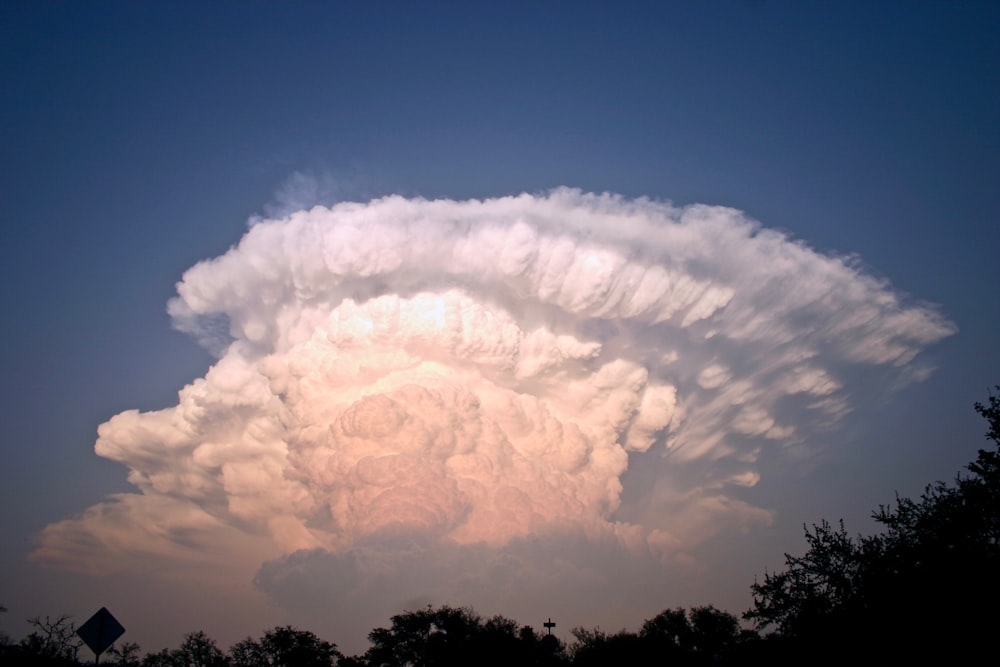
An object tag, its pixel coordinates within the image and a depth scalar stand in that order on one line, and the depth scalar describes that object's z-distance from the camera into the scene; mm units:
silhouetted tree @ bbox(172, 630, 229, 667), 101750
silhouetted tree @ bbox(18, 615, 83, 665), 23742
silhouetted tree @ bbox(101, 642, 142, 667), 90831
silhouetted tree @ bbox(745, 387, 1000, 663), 21469
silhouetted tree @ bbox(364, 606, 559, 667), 82531
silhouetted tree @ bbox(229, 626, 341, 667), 99000
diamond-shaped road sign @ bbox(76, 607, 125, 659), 16781
